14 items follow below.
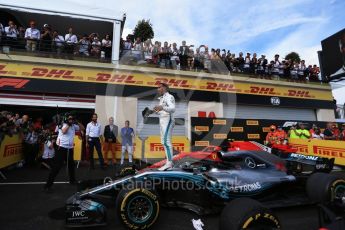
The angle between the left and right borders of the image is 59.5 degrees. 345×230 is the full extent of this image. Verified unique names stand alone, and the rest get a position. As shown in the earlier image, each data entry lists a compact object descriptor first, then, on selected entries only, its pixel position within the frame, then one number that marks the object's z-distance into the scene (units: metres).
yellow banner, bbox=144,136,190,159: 10.67
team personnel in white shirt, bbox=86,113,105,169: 9.20
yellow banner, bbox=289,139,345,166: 10.21
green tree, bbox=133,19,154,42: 28.70
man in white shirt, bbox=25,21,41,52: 11.69
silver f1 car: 3.66
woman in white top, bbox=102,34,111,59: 12.59
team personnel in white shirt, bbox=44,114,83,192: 5.88
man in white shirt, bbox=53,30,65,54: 12.07
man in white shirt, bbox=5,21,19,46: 11.57
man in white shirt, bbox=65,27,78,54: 12.28
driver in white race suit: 5.07
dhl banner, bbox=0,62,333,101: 11.35
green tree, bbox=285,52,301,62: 41.12
